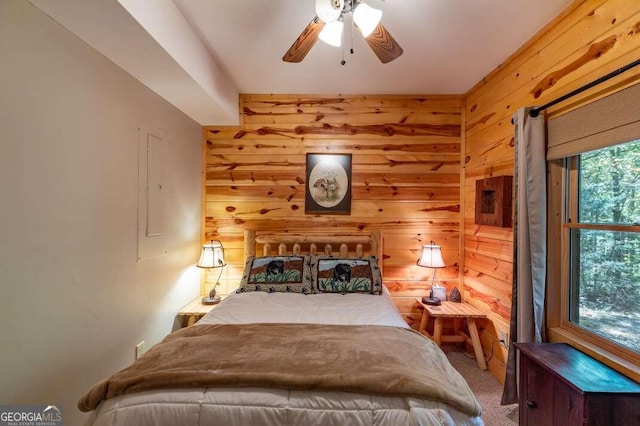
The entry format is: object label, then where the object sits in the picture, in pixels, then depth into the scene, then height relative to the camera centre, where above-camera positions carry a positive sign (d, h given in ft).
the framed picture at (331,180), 10.06 +1.18
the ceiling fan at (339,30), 4.58 +3.27
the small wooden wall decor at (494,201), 7.48 +0.40
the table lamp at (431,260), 8.98 -1.47
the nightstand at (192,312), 8.32 -3.00
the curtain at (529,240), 5.83 -0.53
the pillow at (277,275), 8.38 -1.93
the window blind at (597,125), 4.26 +1.57
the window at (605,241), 4.69 -0.46
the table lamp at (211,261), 9.00 -1.60
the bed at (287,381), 3.53 -2.28
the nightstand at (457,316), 8.21 -3.21
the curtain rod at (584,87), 4.22 +2.25
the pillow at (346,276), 8.36 -1.91
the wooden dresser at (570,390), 4.00 -2.69
